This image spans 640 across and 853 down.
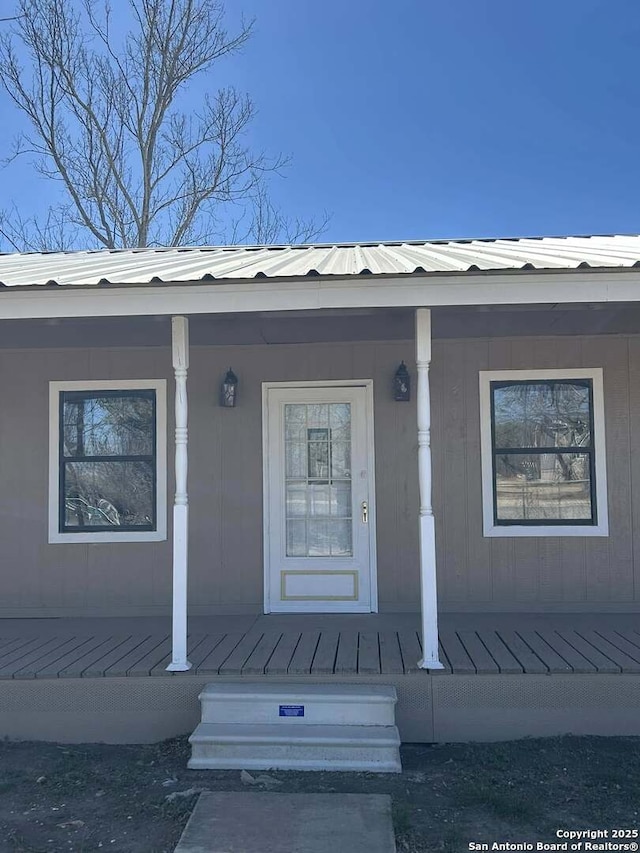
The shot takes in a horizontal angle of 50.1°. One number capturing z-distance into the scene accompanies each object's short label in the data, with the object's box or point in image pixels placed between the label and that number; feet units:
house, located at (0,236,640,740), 17.21
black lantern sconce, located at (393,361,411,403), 17.71
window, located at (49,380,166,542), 18.33
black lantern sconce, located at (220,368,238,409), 17.93
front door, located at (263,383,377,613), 17.79
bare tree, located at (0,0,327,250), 49.08
